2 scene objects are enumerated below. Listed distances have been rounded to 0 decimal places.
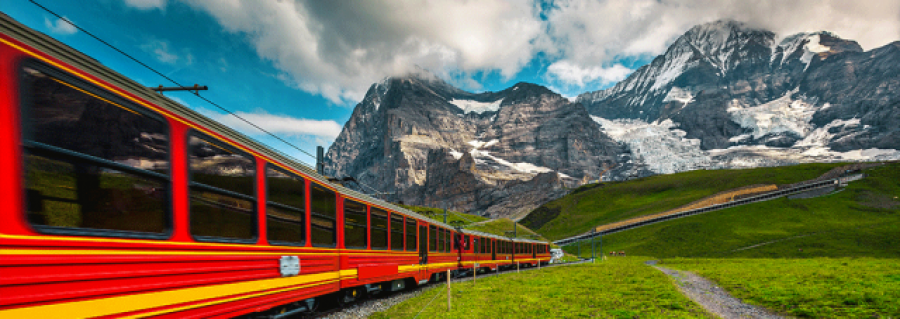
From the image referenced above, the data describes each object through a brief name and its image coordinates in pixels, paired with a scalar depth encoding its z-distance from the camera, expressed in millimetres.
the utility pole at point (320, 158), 20469
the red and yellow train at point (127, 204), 4113
